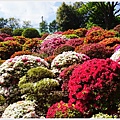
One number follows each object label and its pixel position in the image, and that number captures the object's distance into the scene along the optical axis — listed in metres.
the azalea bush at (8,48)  13.04
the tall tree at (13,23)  41.41
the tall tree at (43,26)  37.84
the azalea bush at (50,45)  12.72
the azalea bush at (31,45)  14.34
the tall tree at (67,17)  31.55
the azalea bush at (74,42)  12.42
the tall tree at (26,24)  41.89
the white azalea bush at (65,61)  7.83
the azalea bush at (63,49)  10.56
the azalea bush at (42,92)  6.63
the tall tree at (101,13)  28.18
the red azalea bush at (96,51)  9.30
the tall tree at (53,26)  37.09
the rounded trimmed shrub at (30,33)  24.51
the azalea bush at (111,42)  11.25
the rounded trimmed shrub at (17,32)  27.66
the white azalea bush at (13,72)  7.46
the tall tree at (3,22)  39.17
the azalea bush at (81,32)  19.12
